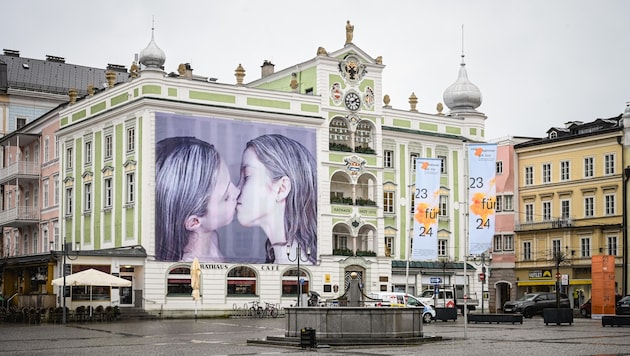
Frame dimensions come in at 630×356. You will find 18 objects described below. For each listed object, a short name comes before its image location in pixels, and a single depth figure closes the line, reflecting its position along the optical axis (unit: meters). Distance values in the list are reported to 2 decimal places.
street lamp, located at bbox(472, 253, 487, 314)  75.55
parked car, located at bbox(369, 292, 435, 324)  53.62
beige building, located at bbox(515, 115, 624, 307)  74.94
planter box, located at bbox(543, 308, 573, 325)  48.31
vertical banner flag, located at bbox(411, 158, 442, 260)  52.72
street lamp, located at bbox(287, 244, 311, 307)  67.06
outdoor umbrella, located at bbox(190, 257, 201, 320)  59.50
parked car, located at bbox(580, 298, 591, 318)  61.66
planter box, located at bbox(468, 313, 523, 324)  50.06
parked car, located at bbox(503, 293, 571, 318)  66.25
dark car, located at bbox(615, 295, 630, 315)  58.69
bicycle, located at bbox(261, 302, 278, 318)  63.03
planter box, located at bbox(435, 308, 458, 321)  55.28
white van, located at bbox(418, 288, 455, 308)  64.79
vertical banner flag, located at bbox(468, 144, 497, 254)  38.00
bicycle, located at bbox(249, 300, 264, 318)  62.69
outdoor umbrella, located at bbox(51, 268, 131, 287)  54.22
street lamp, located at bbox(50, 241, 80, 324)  53.12
